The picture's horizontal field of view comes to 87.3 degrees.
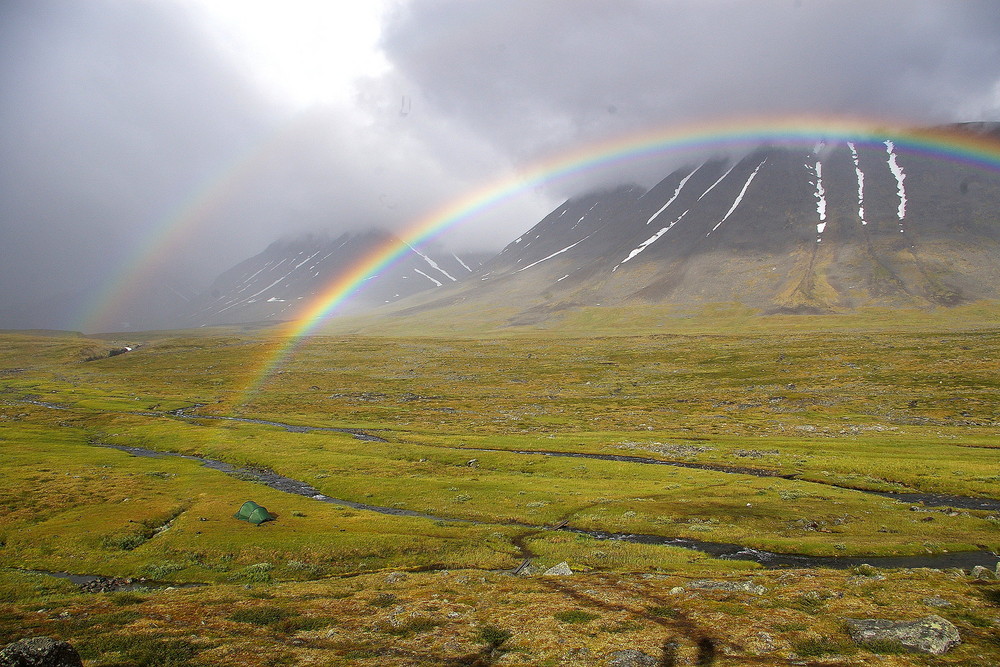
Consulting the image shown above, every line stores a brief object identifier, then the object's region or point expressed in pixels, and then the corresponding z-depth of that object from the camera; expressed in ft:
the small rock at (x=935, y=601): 68.80
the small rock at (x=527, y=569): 101.50
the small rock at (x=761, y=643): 59.36
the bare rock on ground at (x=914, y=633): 56.65
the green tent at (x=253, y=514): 132.16
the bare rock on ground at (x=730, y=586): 82.90
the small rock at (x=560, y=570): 98.09
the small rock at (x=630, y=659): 56.90
